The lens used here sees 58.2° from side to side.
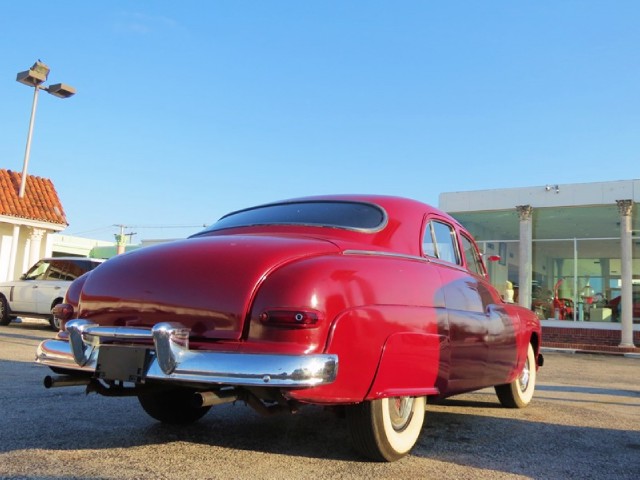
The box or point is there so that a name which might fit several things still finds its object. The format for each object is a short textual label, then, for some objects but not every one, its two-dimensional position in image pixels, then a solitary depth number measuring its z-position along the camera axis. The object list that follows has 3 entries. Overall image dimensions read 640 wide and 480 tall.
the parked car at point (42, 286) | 13.66
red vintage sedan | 2.88
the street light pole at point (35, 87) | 17.72
